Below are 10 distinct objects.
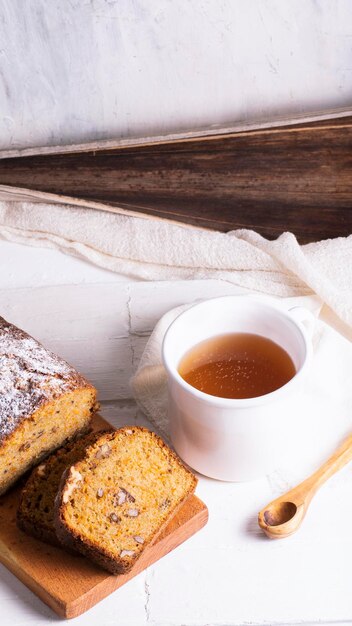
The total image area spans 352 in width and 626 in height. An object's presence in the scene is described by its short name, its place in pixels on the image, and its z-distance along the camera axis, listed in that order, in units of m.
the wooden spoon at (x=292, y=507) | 0.86
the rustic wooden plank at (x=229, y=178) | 1.06
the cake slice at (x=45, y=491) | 0.84
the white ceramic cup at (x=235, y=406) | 0.86
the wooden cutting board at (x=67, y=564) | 0.82
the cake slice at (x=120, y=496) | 0.82
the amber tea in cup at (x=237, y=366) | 0.87
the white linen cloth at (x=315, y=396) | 0.91
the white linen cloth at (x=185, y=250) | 1.01
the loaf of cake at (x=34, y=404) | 0.86
